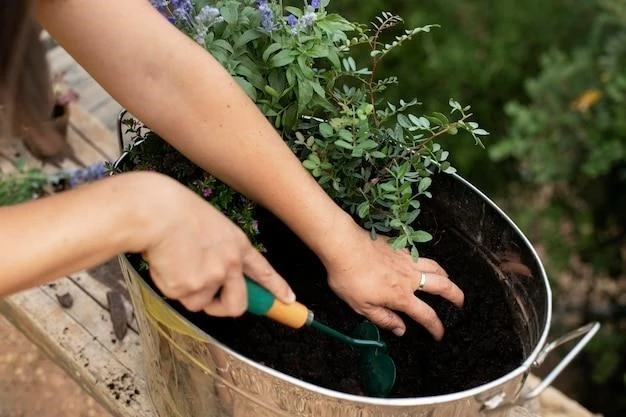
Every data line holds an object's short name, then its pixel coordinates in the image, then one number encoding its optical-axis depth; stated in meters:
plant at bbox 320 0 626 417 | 2.38
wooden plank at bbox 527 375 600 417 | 1.93
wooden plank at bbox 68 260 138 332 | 1.73
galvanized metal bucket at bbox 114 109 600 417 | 1.04
